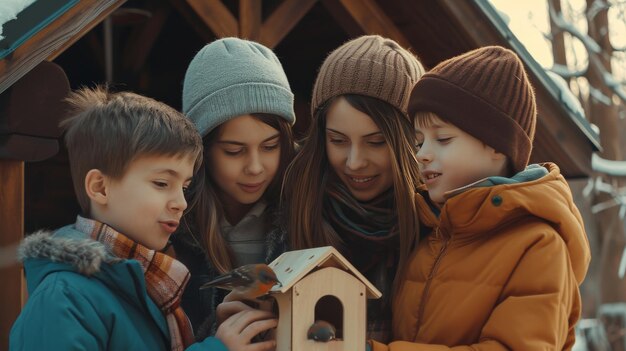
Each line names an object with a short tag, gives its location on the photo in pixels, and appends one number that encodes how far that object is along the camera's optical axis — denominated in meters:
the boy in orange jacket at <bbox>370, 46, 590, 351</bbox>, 2.71
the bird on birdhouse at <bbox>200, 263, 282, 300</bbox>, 2.49
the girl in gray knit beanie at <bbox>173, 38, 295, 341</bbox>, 3.23
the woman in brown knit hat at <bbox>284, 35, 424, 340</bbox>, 3.21
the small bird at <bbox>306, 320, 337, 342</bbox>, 2.57
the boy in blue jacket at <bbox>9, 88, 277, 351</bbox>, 2.54
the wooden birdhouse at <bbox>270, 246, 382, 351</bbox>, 2.56
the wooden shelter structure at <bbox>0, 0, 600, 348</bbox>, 3.84
